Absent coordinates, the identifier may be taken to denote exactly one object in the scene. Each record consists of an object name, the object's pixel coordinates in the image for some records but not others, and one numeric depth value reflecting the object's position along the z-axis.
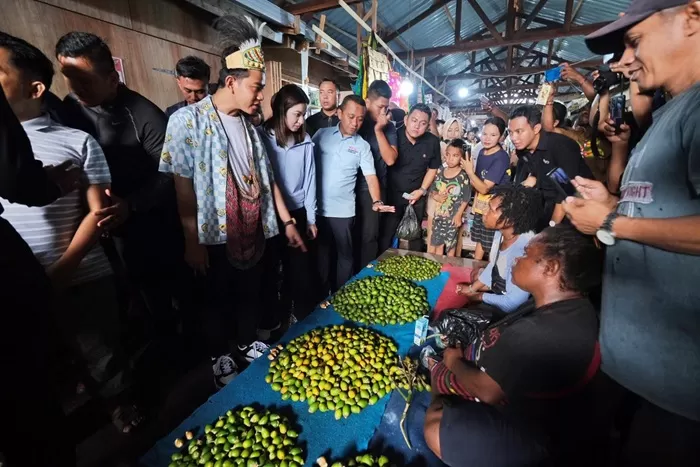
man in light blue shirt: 3.39
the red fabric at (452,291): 2.54
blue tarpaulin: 1.37
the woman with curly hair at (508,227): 2.24
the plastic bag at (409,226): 4.25
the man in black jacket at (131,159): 1.99
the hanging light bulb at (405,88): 6.15
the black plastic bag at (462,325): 1.95
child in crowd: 4.23
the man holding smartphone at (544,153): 3.23
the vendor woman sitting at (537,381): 1.26
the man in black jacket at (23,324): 1.19
